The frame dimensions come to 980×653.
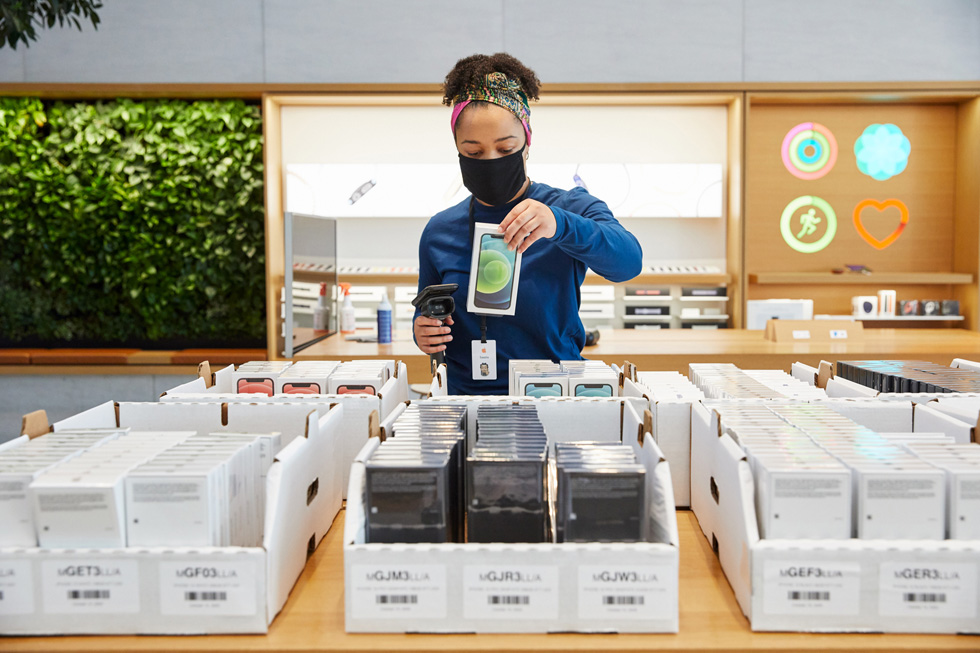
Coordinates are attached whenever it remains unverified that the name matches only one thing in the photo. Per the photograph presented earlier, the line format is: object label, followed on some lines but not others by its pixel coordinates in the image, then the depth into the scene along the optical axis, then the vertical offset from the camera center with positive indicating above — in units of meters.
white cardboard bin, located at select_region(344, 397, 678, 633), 0.93 -0.37
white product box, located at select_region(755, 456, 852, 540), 0.96 -0.28
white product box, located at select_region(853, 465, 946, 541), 0.97 -0.28
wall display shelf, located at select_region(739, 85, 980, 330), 4.77 +0.67
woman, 1.67 +0.14
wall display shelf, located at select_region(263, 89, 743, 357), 4.76 +0.86
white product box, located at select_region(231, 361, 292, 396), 1.76 -0.20
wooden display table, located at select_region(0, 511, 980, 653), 0.91 -0.44
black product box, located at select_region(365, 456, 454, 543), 0.99 -0.28
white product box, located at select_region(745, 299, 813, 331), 4.38 -0.08
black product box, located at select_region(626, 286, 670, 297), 4.81 +0.04
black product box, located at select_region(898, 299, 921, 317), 4.76 -0.07
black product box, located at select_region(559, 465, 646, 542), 0.99 -0.29
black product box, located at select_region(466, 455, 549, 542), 1.01 -0.28
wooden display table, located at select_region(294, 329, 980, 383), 3.37 -0.26
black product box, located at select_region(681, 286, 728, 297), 4.75 +0.03
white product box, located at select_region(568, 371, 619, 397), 1.61 -0.20
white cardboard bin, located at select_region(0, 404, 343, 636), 0.94 -0.38
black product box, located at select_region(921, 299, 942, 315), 4.76 -0.07
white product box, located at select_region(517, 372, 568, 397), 1.61 -0.19
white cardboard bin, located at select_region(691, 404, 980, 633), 0.93 -0.37
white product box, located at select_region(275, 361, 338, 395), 1.73 -0.20
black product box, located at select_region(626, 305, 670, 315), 4.80 -0.08
